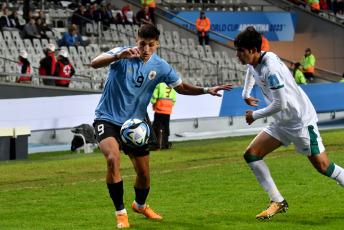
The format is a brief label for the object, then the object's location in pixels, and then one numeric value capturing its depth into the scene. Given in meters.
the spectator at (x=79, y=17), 29.02
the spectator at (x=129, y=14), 31.17
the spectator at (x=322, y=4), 42.28
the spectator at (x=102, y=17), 29.83
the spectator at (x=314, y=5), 40.47
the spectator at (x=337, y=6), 42.09
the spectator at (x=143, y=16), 31.66
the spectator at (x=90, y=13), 29.55
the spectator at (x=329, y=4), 42.66
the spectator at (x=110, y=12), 30.34
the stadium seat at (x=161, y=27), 32.18
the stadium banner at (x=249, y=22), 35.28
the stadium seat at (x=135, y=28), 30.15
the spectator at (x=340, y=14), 42.09
